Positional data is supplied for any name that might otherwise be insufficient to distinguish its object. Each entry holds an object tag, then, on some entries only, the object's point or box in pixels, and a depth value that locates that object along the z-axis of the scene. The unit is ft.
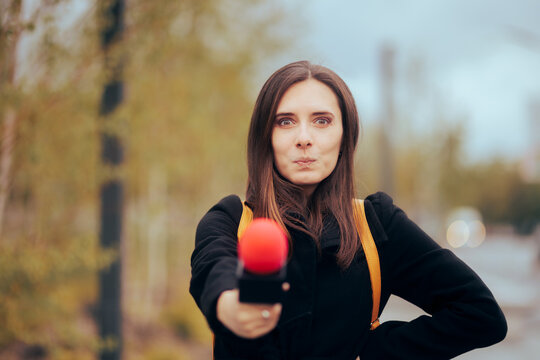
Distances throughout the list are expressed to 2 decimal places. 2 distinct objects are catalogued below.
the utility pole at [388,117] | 54.60
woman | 4.46
